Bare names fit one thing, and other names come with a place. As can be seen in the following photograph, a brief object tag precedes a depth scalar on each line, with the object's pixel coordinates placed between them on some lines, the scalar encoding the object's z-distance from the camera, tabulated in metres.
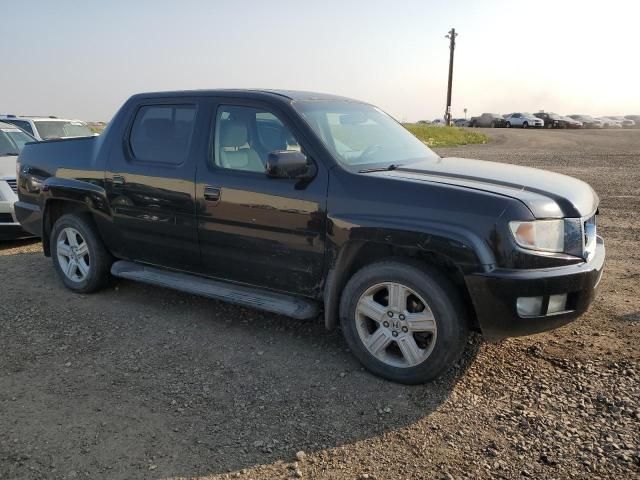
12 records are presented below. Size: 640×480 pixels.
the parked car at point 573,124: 49.31
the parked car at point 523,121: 47.81
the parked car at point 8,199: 7.11
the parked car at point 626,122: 65.36
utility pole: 45.09
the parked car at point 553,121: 49.84
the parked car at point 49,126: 10.98
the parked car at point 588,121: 53.94
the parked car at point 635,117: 84.42
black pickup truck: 3.28
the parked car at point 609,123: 56.12
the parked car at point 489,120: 51.30
